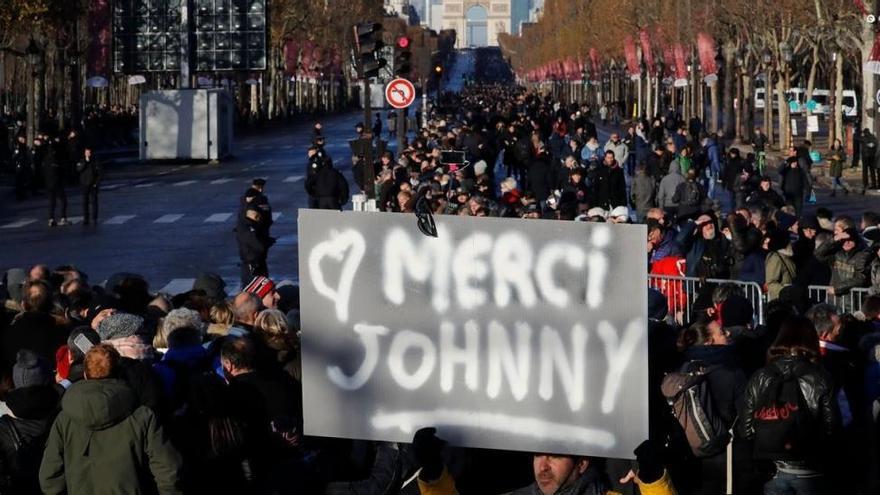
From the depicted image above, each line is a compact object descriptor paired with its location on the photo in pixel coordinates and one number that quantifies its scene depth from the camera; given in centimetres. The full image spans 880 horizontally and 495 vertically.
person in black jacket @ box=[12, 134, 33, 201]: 4018
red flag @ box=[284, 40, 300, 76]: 10031
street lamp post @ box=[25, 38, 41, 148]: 4375
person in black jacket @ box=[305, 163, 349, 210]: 2970
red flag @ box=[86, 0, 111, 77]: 7888
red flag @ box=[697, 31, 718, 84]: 6153
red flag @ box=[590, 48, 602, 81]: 11494
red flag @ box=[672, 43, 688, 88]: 7117
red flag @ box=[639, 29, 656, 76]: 8012
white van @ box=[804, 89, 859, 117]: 8086
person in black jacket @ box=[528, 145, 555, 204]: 3181
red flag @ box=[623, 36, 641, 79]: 8881
